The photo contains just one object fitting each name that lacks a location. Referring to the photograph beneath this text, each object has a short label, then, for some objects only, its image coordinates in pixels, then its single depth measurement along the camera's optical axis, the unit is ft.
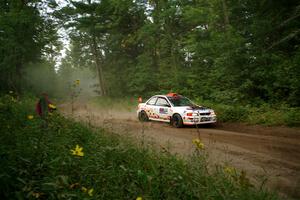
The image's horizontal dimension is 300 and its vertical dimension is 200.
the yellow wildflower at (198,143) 14.30
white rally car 43.14
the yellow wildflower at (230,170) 14.94
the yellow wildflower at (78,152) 12.04
